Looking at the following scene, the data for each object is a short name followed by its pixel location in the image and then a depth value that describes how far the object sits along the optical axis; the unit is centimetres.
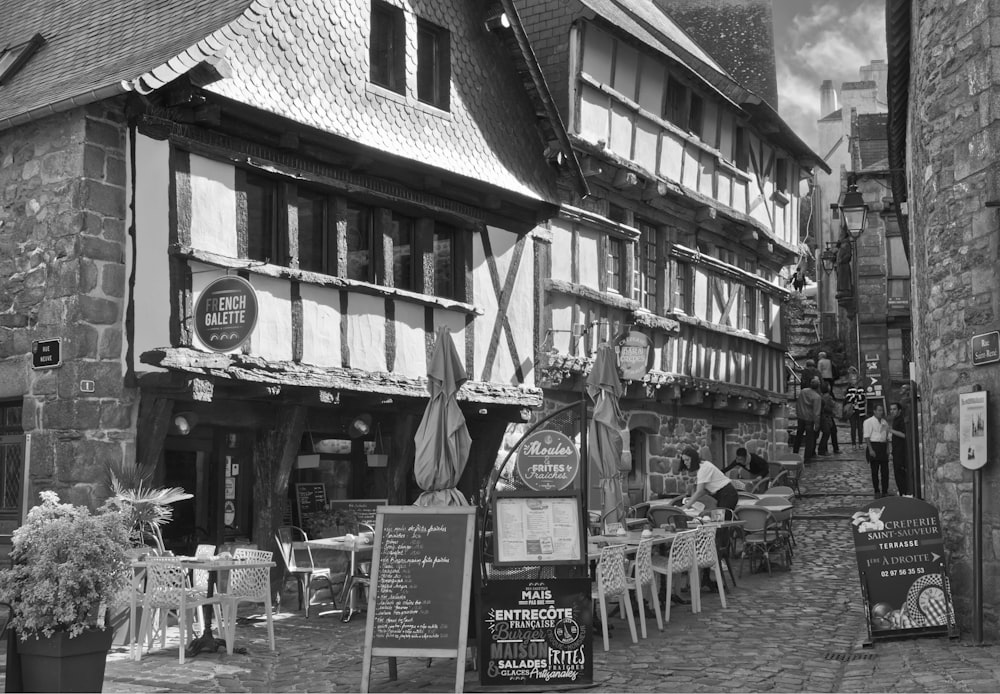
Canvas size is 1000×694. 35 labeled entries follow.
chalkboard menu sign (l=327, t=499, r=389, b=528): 1327
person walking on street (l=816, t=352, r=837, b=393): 2725
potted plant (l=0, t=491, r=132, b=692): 632
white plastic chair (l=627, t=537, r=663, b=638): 948
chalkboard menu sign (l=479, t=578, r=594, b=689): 762
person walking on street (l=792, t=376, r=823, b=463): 2230
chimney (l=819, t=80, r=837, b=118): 5062
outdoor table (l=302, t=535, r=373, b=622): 1105
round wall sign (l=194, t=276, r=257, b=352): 996
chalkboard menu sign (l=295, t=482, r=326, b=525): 1288
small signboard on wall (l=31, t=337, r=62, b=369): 1026
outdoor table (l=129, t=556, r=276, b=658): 898
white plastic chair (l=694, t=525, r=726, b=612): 1078
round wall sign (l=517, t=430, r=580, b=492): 1072
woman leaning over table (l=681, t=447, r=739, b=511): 1334
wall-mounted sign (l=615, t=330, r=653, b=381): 1577
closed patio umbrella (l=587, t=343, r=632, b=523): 1115
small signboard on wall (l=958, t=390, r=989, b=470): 848
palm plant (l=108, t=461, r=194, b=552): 991
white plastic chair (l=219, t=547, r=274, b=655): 941
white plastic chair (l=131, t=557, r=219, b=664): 896
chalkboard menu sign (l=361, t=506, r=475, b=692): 756
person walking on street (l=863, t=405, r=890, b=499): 1788
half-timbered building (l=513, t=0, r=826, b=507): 1574
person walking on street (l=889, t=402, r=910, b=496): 1800
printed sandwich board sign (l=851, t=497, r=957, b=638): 879
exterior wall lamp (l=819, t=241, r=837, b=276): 3231
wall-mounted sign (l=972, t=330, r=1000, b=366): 849
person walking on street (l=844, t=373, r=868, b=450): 2633
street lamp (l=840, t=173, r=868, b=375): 1603
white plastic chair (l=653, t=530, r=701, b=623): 1008
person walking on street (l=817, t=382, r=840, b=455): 2398
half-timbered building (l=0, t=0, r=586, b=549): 1023
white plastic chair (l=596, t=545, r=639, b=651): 900
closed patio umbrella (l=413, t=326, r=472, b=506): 896
